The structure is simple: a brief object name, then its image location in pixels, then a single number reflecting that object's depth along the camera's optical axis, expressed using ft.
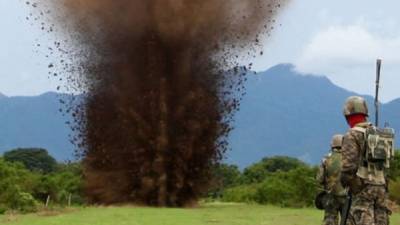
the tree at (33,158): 199.31
